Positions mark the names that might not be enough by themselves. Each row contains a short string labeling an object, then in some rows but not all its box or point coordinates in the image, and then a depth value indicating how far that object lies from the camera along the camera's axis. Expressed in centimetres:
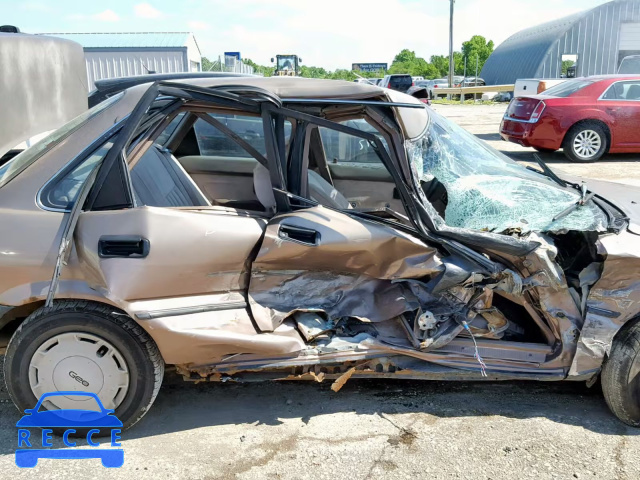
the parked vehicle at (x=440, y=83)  4393
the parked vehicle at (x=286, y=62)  3531
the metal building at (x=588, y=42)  3606
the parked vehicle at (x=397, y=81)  2300
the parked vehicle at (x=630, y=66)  1552
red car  1074
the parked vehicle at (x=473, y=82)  4769
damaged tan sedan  274
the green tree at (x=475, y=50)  8125
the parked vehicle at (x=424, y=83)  3882
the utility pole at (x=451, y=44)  3876
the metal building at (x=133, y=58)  2667
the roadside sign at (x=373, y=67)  7375
